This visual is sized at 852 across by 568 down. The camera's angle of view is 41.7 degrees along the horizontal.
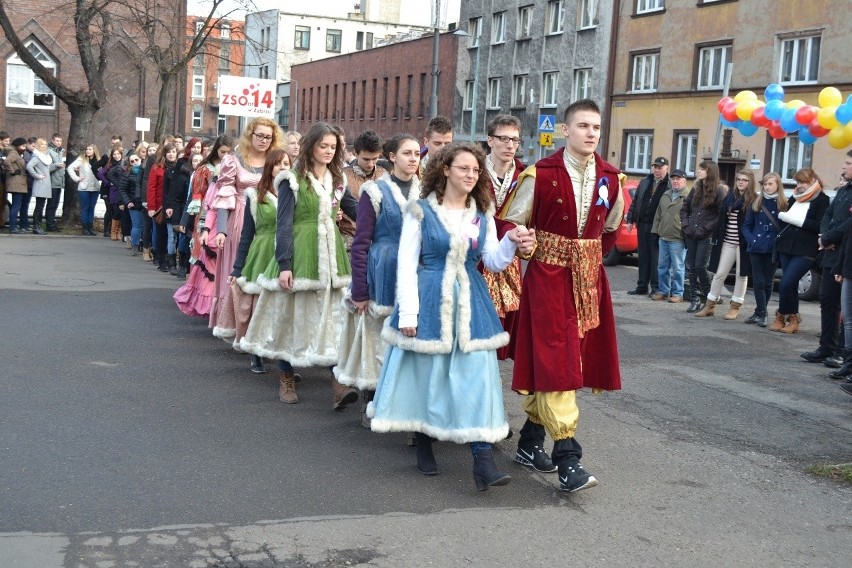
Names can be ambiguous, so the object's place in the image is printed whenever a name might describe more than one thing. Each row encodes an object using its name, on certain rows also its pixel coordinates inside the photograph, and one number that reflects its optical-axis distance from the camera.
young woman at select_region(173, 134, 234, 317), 11.24
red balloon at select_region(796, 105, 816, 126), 14.84
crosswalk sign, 31.39
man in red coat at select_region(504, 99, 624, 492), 6.06
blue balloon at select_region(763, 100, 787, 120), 16.06
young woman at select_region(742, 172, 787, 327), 13.52
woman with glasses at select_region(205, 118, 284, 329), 9.54
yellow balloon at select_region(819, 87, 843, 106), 14.30
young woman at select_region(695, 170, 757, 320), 14.40
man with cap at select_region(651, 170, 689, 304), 16.09
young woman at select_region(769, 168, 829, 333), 12.65
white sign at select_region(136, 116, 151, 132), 39.44
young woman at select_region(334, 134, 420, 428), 6.96
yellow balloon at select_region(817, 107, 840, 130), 13.94
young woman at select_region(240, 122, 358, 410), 8.11
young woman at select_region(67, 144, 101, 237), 23.05
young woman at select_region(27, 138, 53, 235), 21.92
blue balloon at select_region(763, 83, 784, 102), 16.50
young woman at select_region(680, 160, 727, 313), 14.91
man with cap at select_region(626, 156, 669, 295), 16.88
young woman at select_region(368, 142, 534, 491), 6.08
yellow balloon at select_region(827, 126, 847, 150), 13.33
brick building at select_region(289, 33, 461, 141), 57.80
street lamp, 48.91
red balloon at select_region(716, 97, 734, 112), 17.11
